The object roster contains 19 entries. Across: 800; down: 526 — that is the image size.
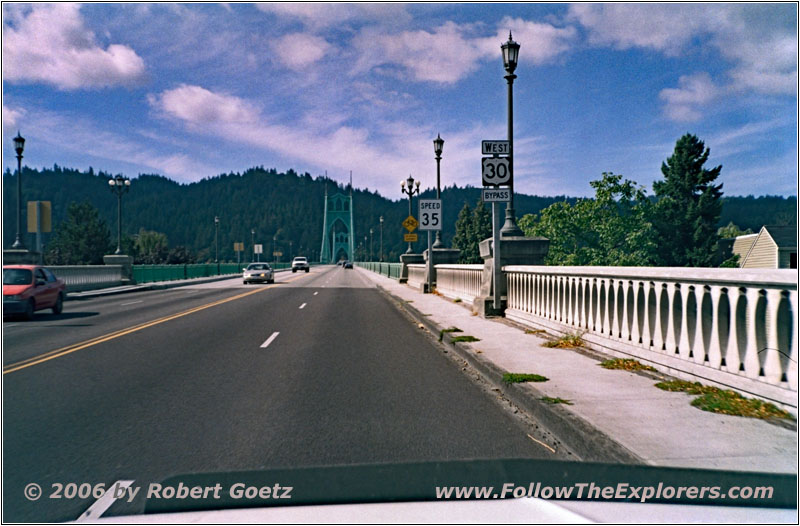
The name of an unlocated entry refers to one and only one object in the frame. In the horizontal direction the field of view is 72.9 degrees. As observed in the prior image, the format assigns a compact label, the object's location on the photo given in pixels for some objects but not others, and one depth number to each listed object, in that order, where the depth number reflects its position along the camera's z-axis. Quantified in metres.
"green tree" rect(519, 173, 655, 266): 68.25
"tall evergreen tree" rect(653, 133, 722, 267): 65.19
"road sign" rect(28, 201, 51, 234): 24.19
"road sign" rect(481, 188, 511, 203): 12.93
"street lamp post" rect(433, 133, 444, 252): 27.14
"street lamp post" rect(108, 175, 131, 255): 35.28
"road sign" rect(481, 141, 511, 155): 13.06
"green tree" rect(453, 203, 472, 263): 114.56
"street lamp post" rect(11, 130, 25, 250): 26.20
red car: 15.54
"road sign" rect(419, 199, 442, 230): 23.97
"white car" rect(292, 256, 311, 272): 81.97
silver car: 41.06
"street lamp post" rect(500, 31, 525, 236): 13.91
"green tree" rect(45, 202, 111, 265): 98.50
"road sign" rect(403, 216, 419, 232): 27.75
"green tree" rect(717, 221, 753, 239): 113.82
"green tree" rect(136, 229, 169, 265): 99.11
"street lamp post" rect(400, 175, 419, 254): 32.97
